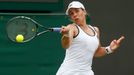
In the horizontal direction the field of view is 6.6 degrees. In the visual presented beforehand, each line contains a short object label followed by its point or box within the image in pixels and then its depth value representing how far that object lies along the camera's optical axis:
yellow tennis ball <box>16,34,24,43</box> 12.16
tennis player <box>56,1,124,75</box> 11.88
